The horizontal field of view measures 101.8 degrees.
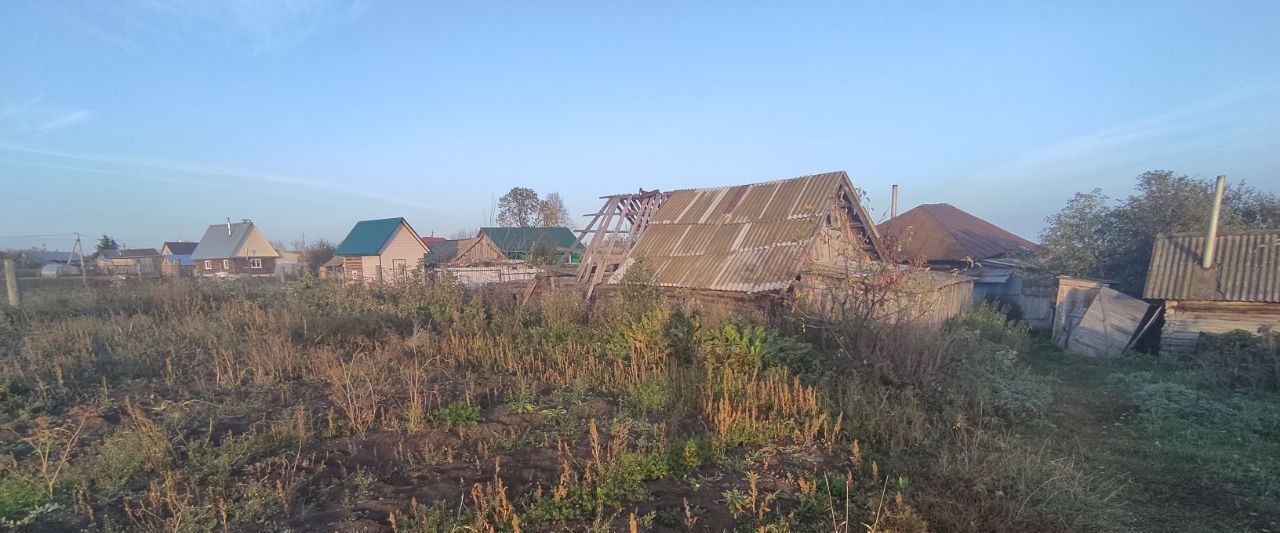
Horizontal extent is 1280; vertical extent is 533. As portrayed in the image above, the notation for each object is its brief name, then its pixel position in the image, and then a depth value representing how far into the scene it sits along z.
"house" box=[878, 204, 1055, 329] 15.81
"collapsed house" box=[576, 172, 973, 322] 10.45
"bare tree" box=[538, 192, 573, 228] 42.59
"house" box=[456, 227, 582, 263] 30.05
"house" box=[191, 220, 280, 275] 42.19
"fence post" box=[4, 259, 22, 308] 10.01
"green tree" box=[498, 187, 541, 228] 47.94
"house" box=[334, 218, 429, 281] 32.88
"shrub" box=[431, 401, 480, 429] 4.76
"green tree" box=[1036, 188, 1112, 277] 14.45
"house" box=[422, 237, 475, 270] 33.27
